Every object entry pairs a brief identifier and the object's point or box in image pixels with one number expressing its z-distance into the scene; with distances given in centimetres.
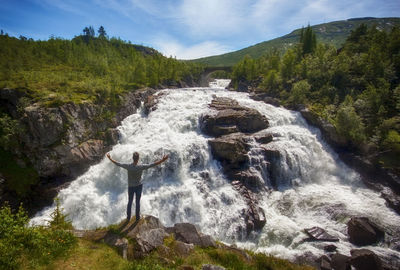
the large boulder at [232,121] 3028
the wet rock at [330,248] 1603
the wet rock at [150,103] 3719
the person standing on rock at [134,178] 1022
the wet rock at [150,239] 905
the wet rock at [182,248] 938
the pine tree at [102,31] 14927
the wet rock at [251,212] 1942
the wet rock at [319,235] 1705
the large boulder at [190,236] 1121
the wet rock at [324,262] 1326
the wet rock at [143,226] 1012
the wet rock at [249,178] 2409
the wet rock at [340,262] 1323
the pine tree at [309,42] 6675
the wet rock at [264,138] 2896
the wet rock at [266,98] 4310
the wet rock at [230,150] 2573
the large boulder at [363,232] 1698
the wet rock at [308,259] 1449
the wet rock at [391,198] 2185
